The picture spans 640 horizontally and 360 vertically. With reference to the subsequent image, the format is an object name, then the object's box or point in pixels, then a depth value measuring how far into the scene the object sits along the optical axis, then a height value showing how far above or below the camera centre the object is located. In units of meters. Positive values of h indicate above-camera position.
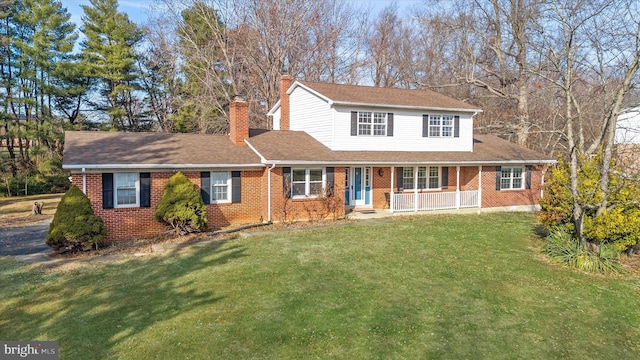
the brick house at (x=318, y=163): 13.77 +0.50
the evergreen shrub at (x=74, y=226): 11.41 -1.47
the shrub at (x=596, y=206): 10.29 -0.83
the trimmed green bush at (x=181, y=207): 13.33 -1.08
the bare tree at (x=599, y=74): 10.36 +2.80
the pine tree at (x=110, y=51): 31.09 +9.79
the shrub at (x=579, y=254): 10.25 -2.13
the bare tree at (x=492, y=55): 25.16 +8.36
